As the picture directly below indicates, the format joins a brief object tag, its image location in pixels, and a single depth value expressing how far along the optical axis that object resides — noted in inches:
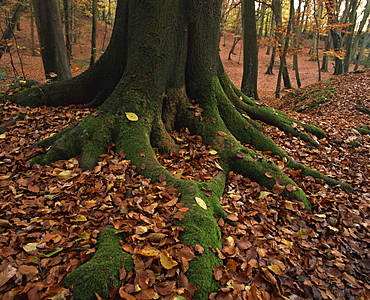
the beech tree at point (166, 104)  112.9
